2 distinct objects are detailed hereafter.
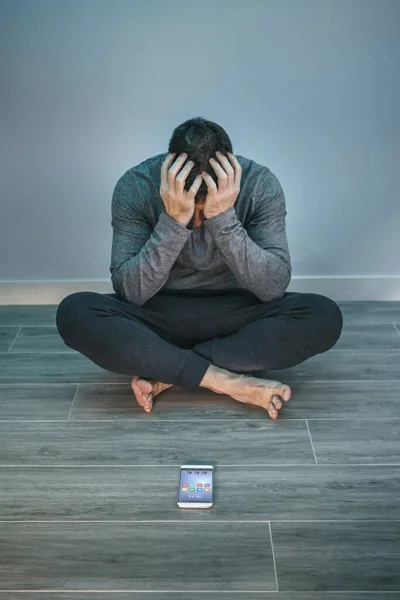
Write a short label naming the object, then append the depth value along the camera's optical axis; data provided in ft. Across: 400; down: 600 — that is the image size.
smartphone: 5.89
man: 6.81
